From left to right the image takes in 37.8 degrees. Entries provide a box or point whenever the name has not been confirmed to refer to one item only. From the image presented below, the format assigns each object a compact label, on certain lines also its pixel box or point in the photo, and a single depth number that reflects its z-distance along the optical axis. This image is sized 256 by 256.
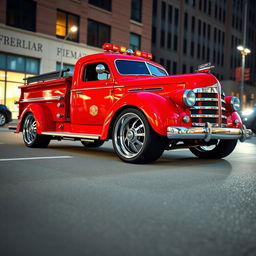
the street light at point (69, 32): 27.50
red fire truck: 6.36
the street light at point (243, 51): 32.02
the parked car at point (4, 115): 20.39
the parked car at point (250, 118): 16.98
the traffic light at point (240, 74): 35.97
